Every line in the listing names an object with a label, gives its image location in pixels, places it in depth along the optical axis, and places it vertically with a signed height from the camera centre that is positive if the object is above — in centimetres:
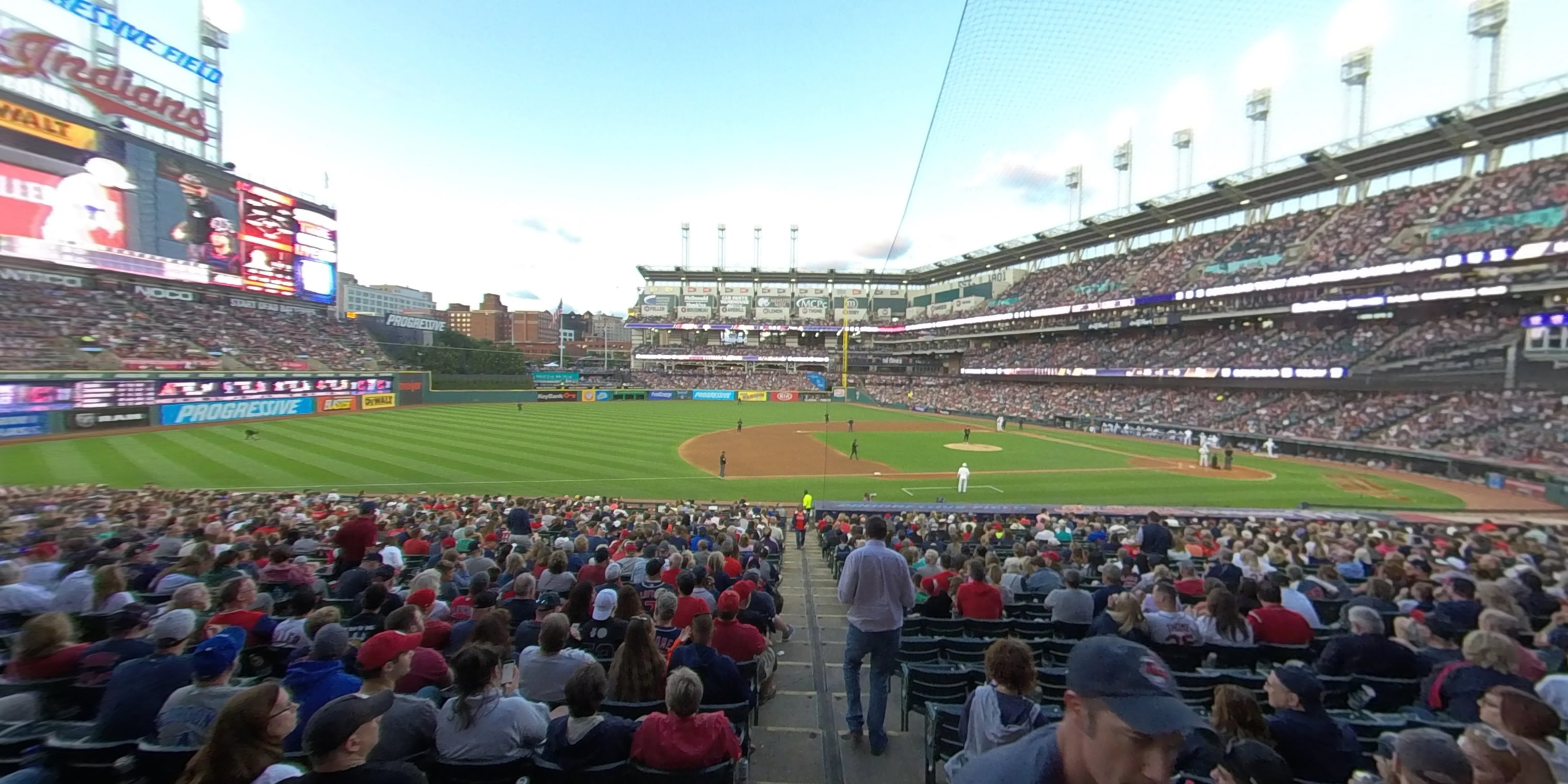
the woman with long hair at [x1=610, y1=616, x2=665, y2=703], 425 -213
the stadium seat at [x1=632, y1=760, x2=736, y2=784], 332 -221
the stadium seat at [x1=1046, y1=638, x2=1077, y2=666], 591 -261
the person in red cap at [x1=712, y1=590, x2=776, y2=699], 527 -230
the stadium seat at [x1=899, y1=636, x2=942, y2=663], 595 -266
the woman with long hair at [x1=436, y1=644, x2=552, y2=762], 341 -203
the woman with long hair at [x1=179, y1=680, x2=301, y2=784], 242 -157
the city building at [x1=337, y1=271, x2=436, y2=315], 16400 +1556
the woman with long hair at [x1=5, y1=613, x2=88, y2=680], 419 -211
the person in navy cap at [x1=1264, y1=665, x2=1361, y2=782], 349 -198
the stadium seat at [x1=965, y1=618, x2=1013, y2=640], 646 -265
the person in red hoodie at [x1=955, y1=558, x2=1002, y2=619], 655 -239
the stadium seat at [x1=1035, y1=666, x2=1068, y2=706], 489 -242
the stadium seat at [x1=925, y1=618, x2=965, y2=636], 660 -272
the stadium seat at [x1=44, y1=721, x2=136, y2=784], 320 -217
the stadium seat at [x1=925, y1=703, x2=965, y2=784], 439 -254
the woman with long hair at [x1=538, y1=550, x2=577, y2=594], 741 -264
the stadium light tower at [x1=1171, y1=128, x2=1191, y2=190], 5591 +2172
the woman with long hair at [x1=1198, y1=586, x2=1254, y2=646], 553 -215
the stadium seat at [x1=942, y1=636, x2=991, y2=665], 599 -267
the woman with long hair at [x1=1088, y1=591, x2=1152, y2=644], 533 -212
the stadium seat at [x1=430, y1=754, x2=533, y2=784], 338 -228
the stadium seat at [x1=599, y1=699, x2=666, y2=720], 406 -229
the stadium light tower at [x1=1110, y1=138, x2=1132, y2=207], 5601 +2067
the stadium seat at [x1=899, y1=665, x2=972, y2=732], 503 -258
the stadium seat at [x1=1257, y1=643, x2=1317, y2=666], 576 -250
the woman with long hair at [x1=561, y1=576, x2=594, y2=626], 605 -239
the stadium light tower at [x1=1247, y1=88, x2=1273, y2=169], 5025 +2249
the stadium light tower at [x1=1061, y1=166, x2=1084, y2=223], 5139 +1735
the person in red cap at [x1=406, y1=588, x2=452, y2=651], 516 -234
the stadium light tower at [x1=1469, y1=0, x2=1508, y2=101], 3628 +2165
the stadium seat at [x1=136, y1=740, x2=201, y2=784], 317 -214
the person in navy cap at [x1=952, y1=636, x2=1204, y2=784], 143 -81
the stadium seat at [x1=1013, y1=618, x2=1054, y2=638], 659 -269
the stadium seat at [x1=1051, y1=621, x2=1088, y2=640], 642 -262
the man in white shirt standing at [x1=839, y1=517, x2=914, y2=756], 531 -201
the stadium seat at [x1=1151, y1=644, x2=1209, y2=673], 554 -246
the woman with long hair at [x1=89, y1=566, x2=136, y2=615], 577 -236
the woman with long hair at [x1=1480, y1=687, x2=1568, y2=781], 306 -162
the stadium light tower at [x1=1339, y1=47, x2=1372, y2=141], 4369 +2226
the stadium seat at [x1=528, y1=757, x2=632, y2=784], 335 -223
